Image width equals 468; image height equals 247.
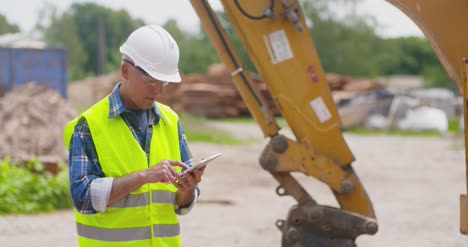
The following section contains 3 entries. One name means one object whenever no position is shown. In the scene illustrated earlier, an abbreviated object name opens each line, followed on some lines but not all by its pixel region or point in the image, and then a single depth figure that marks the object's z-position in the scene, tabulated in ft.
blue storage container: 46.34
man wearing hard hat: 9.36
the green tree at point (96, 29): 159.33
